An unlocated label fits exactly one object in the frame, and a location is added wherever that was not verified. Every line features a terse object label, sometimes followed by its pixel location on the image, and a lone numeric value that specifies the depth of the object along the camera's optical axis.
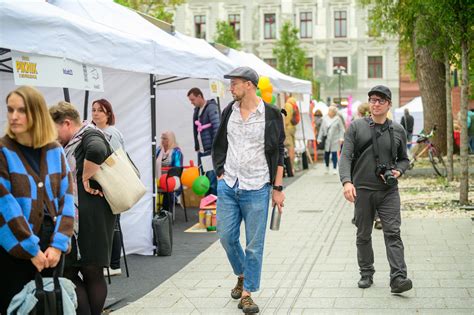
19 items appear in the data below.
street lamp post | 48.06
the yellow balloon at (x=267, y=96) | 15.94
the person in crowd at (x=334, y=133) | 20.52
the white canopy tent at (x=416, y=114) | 39.44
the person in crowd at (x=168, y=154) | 12.85
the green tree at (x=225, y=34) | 61.59
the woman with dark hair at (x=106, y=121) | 8.15
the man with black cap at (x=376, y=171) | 7.41
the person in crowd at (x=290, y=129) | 21.64
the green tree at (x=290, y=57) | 56.56
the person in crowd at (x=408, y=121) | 31.03
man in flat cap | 6.80
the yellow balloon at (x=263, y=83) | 15.97
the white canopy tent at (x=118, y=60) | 6.94
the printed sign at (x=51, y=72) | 6.82
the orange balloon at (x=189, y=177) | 13.02
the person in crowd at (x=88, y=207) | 5.77
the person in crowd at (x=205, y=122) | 13.39
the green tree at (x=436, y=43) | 13.45
